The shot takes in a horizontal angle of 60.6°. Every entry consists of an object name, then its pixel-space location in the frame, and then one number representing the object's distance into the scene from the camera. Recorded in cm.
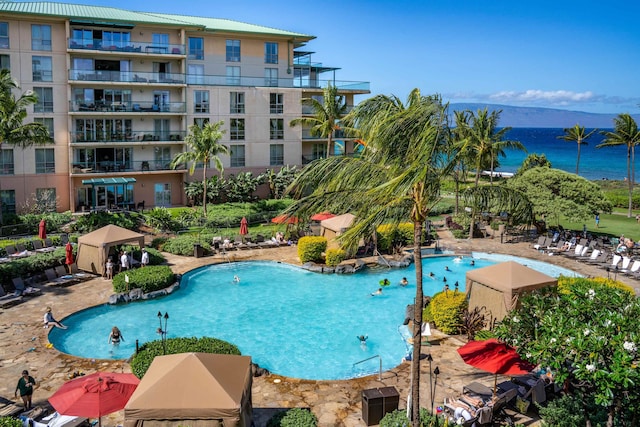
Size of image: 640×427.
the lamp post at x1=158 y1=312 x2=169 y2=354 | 1606
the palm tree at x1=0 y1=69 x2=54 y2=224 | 3141
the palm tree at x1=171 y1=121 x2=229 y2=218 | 3984
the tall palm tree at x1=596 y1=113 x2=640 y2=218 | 4606
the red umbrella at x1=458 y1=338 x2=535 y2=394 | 1342
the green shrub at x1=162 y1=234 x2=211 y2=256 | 3111
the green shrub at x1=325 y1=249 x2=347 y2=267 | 2955
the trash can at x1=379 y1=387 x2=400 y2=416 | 1371
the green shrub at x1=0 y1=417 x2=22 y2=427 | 1138
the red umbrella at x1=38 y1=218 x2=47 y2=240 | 3055
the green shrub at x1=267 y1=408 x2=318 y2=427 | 1306
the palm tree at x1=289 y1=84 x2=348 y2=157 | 4472
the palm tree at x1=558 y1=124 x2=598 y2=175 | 6290
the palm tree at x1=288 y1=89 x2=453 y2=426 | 1145
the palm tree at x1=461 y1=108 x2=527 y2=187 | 3738
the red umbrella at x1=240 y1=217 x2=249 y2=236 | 3431
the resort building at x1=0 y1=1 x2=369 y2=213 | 4141
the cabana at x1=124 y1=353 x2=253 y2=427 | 1112
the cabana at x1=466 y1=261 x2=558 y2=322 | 1952
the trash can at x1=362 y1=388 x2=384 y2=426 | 1356
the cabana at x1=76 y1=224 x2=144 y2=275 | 2625
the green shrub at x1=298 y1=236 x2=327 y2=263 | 2991
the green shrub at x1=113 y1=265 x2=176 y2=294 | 2400
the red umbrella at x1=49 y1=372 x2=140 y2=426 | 1148
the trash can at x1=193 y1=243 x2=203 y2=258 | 3066
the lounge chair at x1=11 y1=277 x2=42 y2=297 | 2330
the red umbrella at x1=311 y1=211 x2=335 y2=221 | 3321
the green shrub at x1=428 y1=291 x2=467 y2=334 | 2014
